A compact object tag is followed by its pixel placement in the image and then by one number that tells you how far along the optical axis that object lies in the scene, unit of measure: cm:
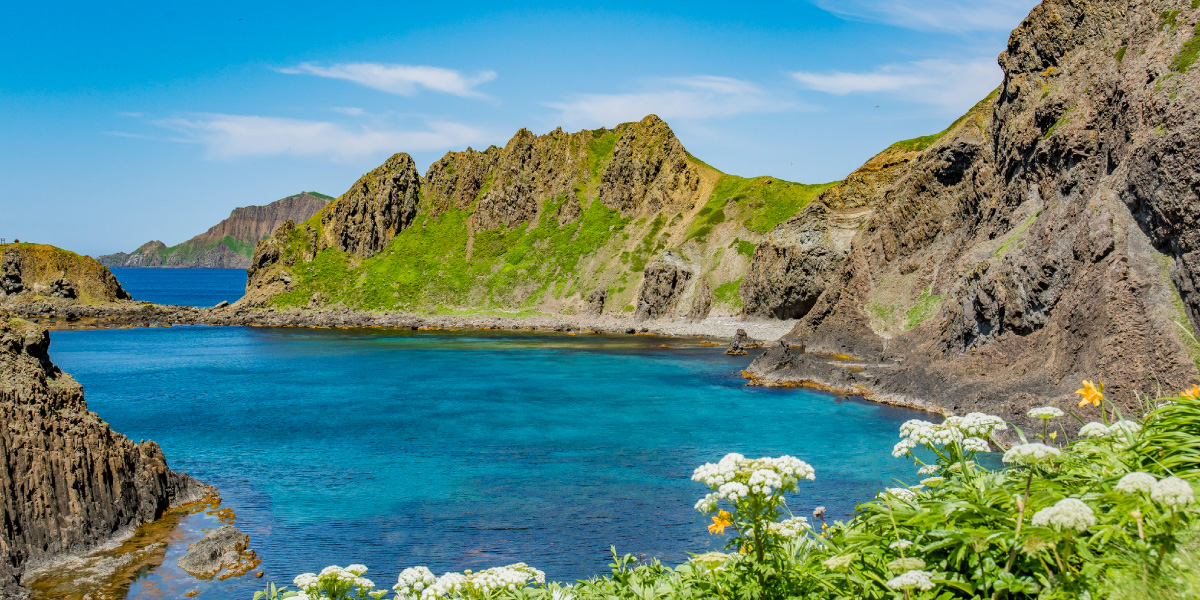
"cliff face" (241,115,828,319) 11869
